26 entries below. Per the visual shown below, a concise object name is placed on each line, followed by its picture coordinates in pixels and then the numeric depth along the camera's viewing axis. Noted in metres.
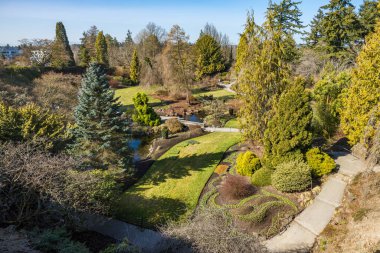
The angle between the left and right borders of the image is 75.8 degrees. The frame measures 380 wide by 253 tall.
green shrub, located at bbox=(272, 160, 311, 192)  12.49
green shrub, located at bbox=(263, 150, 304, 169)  13.51
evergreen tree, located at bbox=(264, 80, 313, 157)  13.08
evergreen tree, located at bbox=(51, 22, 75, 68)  46.06
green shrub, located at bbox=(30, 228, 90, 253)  7.64
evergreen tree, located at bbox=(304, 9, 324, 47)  32.72
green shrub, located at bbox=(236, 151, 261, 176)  14.76
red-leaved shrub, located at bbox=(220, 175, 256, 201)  13.04
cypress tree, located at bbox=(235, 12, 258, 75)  14.50
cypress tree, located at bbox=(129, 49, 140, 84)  49.66
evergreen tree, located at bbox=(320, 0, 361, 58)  27.39
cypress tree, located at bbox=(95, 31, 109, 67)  57.06
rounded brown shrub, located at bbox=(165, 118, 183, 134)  24.86
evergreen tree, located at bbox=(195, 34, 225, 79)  54.56
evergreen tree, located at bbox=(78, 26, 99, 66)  53.84
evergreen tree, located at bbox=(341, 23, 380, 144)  13.29
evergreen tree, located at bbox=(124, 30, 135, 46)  73.40
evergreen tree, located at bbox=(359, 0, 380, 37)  28.30
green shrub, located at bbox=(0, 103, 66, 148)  12.78
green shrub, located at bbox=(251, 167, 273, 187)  13.80
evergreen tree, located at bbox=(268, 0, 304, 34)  33.06
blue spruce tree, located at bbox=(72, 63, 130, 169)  15.17
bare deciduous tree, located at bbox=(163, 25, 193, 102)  33.44
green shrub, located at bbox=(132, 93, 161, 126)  26.77
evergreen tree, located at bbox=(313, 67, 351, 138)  18.58
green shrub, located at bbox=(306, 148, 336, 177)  13.51
